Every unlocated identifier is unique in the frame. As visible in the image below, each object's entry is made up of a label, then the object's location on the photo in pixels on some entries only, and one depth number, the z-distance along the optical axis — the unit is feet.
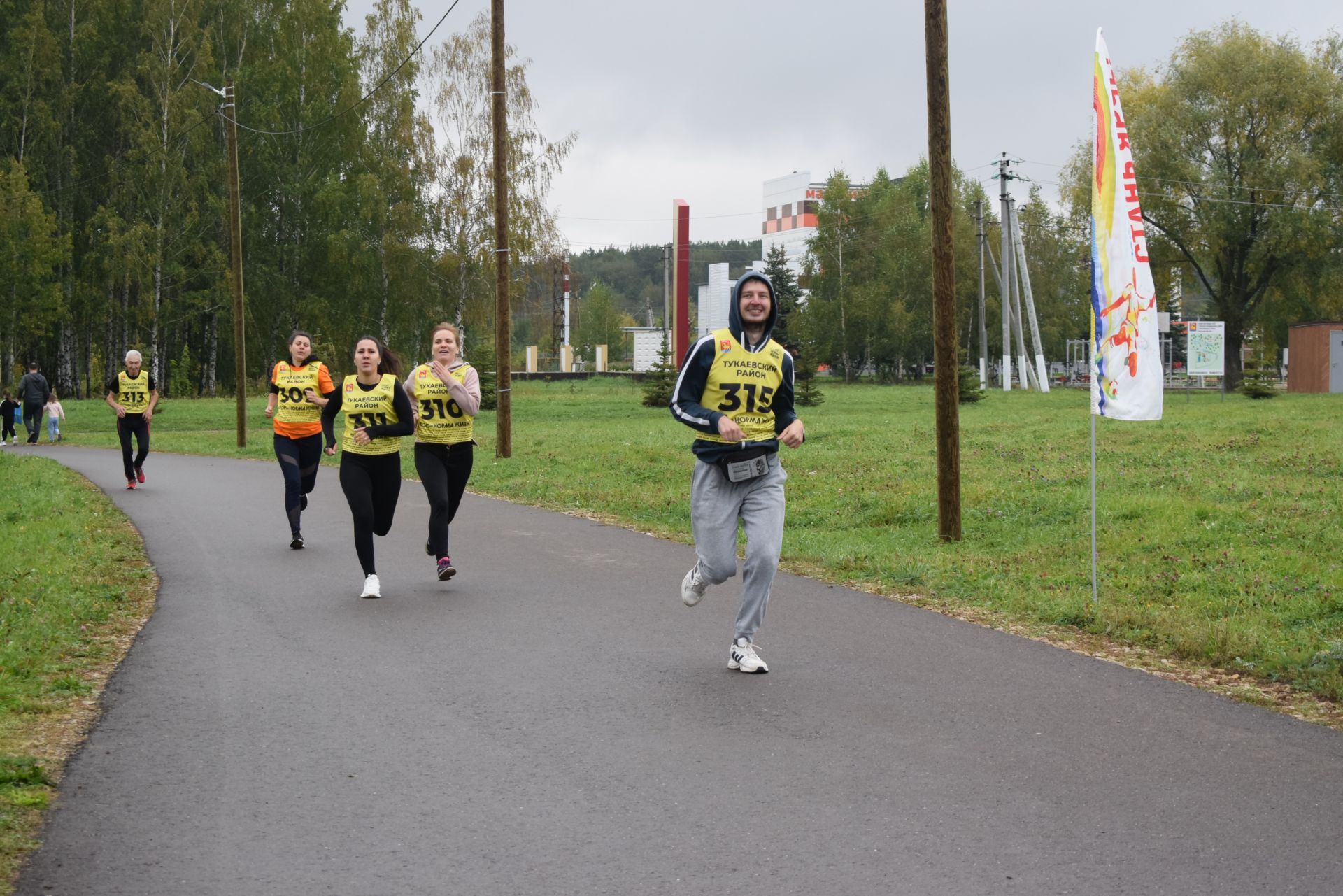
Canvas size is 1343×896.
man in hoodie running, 22.57
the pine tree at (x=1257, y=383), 144.97
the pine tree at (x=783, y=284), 287.28
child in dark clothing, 103.46
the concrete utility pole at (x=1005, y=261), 183.52
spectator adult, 101.71
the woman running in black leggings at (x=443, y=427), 32.32
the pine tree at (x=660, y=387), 144.25
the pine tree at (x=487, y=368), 138.62
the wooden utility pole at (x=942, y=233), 38.96
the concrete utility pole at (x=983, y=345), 203.41
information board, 140.67
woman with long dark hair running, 31.37
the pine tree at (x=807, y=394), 144.66
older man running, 57.57
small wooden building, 157.99
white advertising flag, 28.30
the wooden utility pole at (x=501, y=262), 73.87
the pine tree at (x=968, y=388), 140.87
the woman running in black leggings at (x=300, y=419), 41.27
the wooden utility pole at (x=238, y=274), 91.56
